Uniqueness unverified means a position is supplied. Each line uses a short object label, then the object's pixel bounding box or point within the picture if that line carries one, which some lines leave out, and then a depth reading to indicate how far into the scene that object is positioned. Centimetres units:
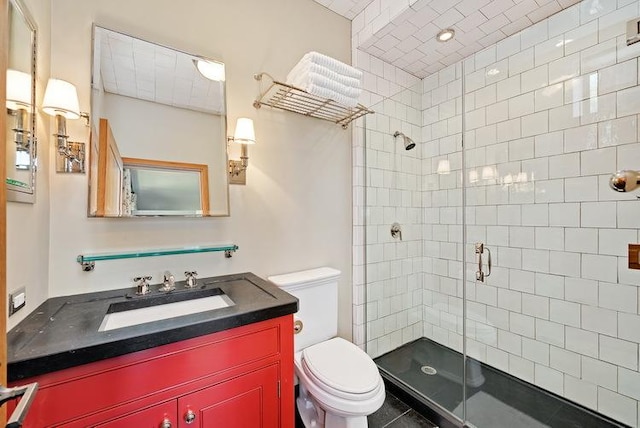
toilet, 126
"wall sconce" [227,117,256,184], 155
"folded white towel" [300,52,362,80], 156
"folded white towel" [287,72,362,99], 157
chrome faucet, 134
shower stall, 160
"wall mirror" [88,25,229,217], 128
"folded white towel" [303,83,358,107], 159
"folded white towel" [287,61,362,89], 156
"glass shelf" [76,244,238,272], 123
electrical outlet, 87
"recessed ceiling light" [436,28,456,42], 197
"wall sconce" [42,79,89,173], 107
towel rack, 165
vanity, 78
